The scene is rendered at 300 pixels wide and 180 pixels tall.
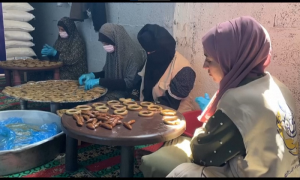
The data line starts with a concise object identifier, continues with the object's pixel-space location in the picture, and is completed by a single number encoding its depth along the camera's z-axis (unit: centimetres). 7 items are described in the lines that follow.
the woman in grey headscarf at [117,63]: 307
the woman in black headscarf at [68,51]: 421
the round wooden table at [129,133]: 154
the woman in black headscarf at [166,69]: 258
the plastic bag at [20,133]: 232
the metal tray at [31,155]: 205
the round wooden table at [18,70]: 372
